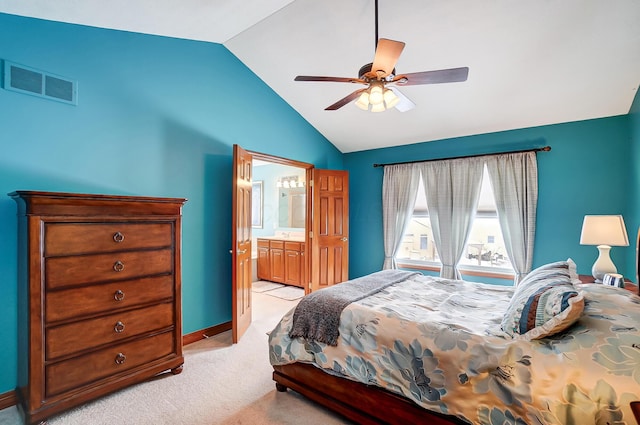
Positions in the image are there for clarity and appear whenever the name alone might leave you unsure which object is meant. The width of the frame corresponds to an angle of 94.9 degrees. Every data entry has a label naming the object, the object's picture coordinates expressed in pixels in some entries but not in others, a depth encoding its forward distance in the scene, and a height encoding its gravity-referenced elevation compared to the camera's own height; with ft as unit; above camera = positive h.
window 13.70 -1.35
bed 3.94 -2.36
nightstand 7.19 -1.91
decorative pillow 4.43 -1.56
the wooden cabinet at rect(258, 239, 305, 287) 17.40 -3.00
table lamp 8.18 -0.64
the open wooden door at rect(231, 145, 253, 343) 10.39 -1.12
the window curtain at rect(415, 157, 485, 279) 13.74 +0.53
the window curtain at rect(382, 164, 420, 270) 15.51 +0.59
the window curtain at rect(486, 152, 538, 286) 12.34 +0.51
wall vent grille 6.95 +3.21
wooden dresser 5.96 -1.93
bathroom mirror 19.94 +0.40
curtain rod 12.12 +2.70
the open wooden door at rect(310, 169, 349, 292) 15.64 -0.84
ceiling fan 6.18 +3.18
